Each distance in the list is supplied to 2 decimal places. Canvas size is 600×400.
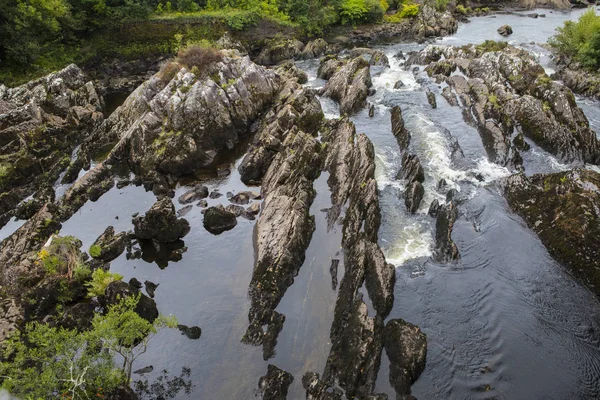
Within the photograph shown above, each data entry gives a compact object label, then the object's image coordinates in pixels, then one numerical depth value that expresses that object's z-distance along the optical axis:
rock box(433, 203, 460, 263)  28.52
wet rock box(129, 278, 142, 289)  28.31
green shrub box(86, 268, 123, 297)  26.62
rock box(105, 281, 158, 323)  25.72
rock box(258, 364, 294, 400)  20.91
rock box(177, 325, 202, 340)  24.91
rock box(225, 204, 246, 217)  34.97
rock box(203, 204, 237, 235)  33.38
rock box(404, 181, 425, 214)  33.31
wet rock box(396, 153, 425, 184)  36.22
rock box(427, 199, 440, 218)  32.69
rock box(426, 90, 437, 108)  51.51
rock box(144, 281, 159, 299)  27.94
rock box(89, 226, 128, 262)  30.51
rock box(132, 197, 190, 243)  32.00
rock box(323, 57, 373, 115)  52.44
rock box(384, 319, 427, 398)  20.94
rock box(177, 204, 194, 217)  35.34
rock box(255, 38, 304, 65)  76.75
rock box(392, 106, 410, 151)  43.35
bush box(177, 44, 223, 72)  50.59
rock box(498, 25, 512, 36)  77.75
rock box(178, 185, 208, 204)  37.12
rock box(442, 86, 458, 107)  51.72
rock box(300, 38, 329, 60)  77.75
